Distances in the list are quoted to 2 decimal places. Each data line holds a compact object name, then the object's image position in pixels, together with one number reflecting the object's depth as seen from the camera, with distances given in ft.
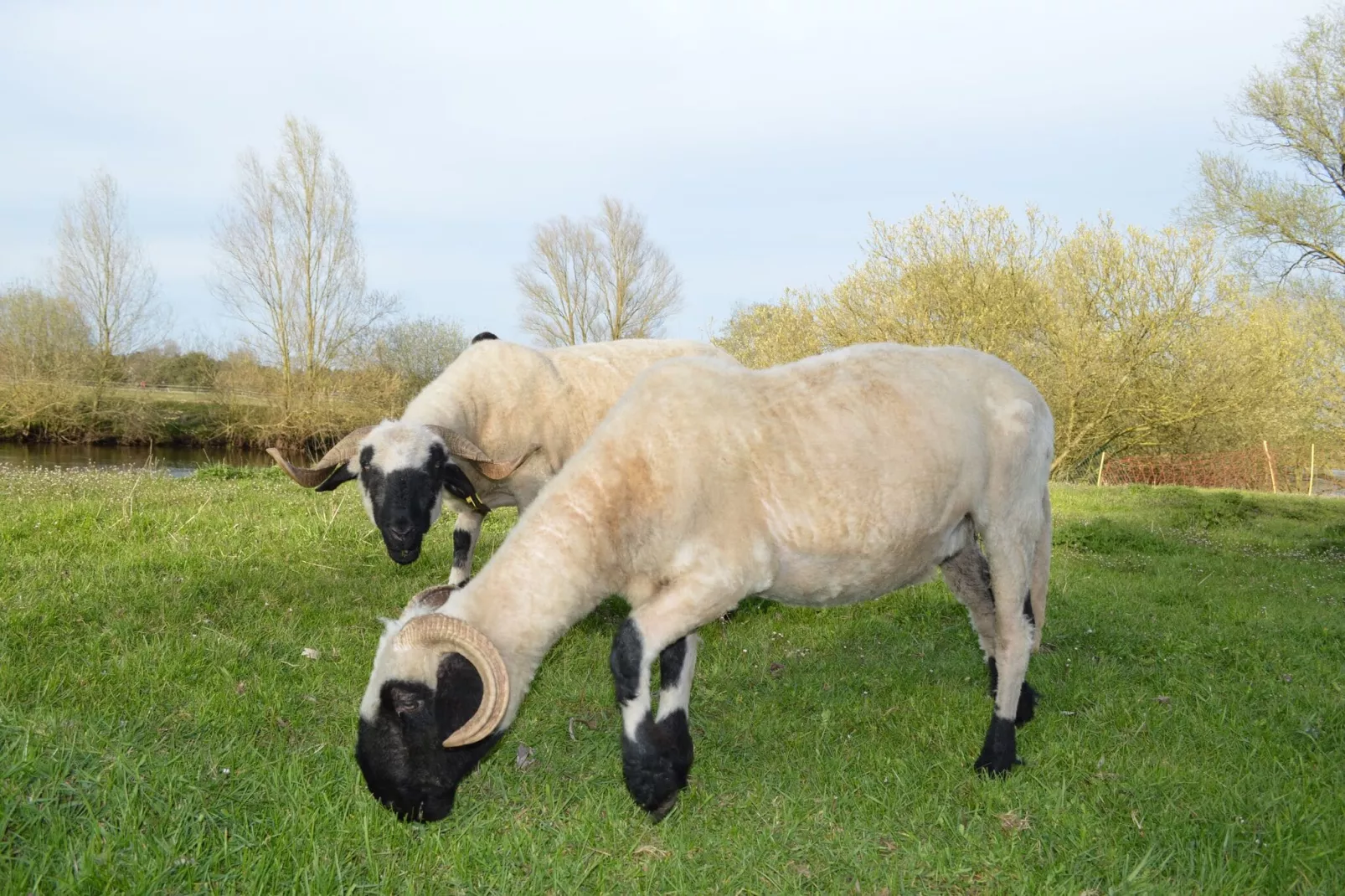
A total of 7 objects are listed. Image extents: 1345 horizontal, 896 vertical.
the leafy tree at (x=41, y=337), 103.76
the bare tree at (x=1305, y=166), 80.94
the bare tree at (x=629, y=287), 145.69
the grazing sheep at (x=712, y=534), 12.50
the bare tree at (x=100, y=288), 111.45
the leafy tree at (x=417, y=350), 123.03
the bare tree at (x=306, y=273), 115.03
